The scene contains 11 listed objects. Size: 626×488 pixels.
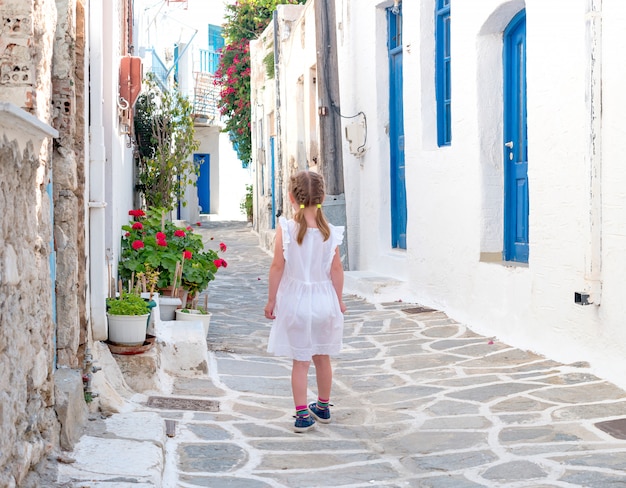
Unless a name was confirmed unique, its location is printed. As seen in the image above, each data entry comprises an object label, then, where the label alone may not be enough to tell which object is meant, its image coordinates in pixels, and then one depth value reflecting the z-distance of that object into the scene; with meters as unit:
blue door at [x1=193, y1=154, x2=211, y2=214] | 31.09
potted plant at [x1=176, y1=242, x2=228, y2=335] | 7.91
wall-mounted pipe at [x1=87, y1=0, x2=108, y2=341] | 5.24
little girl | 4.91
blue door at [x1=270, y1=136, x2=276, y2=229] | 18.75
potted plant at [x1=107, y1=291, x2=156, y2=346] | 5.48
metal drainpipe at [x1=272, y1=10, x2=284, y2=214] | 17.05
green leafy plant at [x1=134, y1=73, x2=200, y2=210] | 12.81
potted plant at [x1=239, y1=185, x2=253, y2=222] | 24.91
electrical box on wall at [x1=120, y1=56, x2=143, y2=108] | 7.96
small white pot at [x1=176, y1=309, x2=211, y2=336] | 7.41
